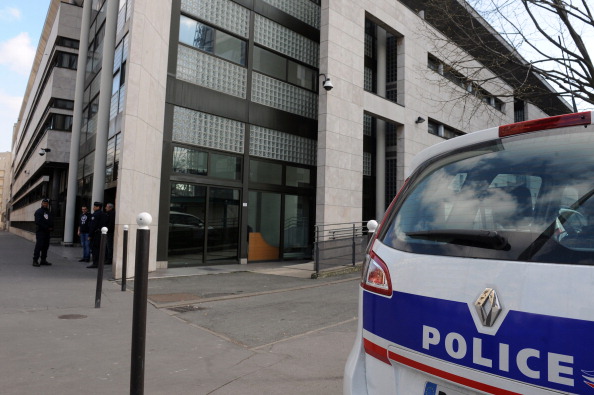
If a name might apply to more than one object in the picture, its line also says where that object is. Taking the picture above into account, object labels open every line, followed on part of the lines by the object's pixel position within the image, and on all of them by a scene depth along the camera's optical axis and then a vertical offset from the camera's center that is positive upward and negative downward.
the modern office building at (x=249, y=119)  10.45 +3.12
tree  8.91 +4.08
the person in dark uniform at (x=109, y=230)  11.34 -0.58
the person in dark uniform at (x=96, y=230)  10.70 -0.57
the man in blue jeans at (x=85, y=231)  12.45 -0.71
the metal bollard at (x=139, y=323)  2.41 -0.69
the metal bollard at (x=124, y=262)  7.15 -0.94
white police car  1.21 -0.19
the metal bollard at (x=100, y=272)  5.83 -0.91
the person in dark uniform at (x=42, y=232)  10.65 -0.65
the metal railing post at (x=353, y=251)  11.53 -0.99
